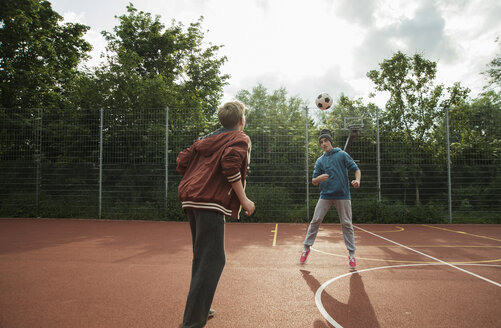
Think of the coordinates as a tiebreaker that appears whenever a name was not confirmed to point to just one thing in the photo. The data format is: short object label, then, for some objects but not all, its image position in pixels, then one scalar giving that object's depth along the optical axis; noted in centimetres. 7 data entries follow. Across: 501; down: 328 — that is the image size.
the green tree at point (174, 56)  1878
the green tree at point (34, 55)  1403
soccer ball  838
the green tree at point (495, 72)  1432
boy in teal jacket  418
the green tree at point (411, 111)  943
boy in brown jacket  191
